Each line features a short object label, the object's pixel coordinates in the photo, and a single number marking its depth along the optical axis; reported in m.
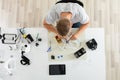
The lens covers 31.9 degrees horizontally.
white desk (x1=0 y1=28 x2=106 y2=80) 1.64
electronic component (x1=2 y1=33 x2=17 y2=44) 1.71
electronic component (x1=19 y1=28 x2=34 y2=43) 1.70
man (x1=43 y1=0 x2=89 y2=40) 1.34
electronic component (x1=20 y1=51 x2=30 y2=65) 1.65
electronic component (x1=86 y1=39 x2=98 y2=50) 1.66
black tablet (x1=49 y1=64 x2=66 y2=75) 1.64
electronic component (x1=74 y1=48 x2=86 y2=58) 1.65
